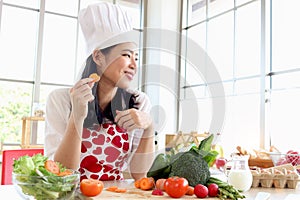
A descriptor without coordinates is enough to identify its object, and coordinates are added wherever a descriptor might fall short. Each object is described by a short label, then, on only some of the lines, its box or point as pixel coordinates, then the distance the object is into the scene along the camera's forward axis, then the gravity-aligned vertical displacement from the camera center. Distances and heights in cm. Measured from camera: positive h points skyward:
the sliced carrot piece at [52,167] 96 -14
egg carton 140 -22
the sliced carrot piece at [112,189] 113 -23
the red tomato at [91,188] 102 -20
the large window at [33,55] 452 +88
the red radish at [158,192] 111 -23
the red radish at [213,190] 112 -22
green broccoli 116 -16
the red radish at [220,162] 191 -22
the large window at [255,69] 366 +64
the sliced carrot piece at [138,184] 120 -22
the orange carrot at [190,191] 112 -22
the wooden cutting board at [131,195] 104 -24
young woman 131 +1
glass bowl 90 -18
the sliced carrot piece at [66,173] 95 -15
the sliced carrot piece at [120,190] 112 -23
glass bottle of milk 128 -19
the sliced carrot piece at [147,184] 118 -22
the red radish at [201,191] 109 -22
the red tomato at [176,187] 107 -20
